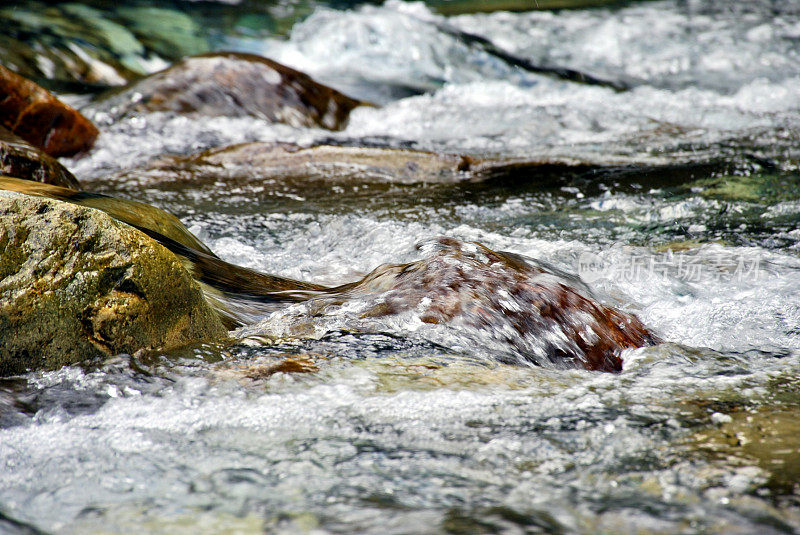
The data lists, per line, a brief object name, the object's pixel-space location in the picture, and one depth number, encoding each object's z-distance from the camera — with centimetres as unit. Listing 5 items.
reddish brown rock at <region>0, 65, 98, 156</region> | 1121
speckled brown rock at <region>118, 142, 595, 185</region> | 1090
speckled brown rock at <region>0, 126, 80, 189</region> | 781
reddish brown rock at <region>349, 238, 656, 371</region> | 526
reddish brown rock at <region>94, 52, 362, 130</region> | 1401
